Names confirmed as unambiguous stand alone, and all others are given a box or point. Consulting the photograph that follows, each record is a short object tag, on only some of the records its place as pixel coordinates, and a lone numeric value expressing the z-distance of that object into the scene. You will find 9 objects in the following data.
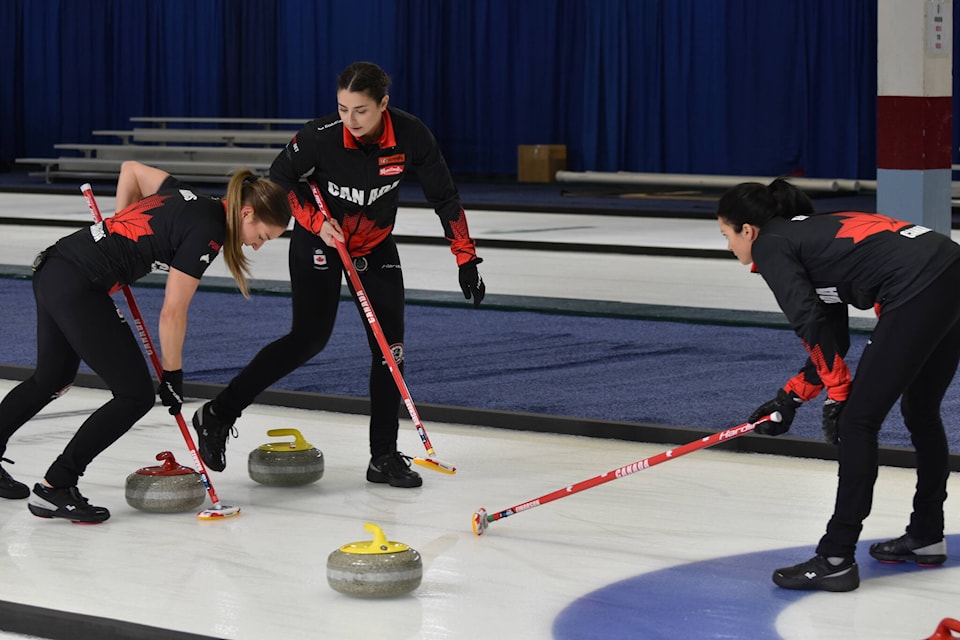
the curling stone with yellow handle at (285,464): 8.66
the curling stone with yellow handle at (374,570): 6.46
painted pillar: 17.30
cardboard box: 33.41
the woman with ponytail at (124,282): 7.57
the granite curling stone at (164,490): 8.04
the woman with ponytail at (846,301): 6.57
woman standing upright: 8.55
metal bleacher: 33.31
